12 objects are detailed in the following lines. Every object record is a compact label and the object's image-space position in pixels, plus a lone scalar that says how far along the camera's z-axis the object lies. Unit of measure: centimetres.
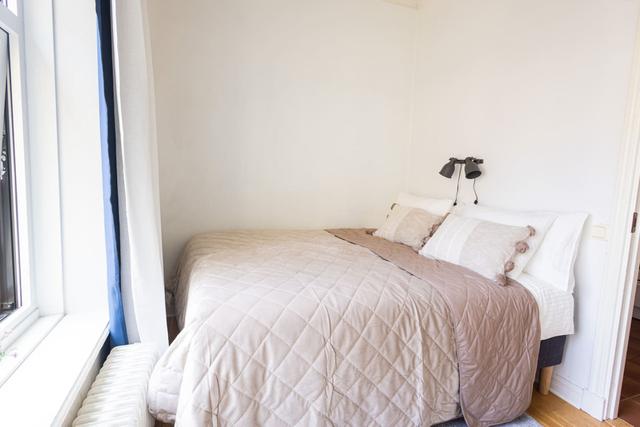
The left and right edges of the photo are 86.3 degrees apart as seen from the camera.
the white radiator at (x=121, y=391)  109
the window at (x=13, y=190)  126
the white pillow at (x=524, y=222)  186
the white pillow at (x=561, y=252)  179
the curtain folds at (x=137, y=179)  134
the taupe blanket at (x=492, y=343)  153
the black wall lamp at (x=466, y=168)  244
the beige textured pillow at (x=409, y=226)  242
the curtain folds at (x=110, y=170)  135
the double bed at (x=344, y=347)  123
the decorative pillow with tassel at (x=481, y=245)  183
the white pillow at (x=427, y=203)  262
